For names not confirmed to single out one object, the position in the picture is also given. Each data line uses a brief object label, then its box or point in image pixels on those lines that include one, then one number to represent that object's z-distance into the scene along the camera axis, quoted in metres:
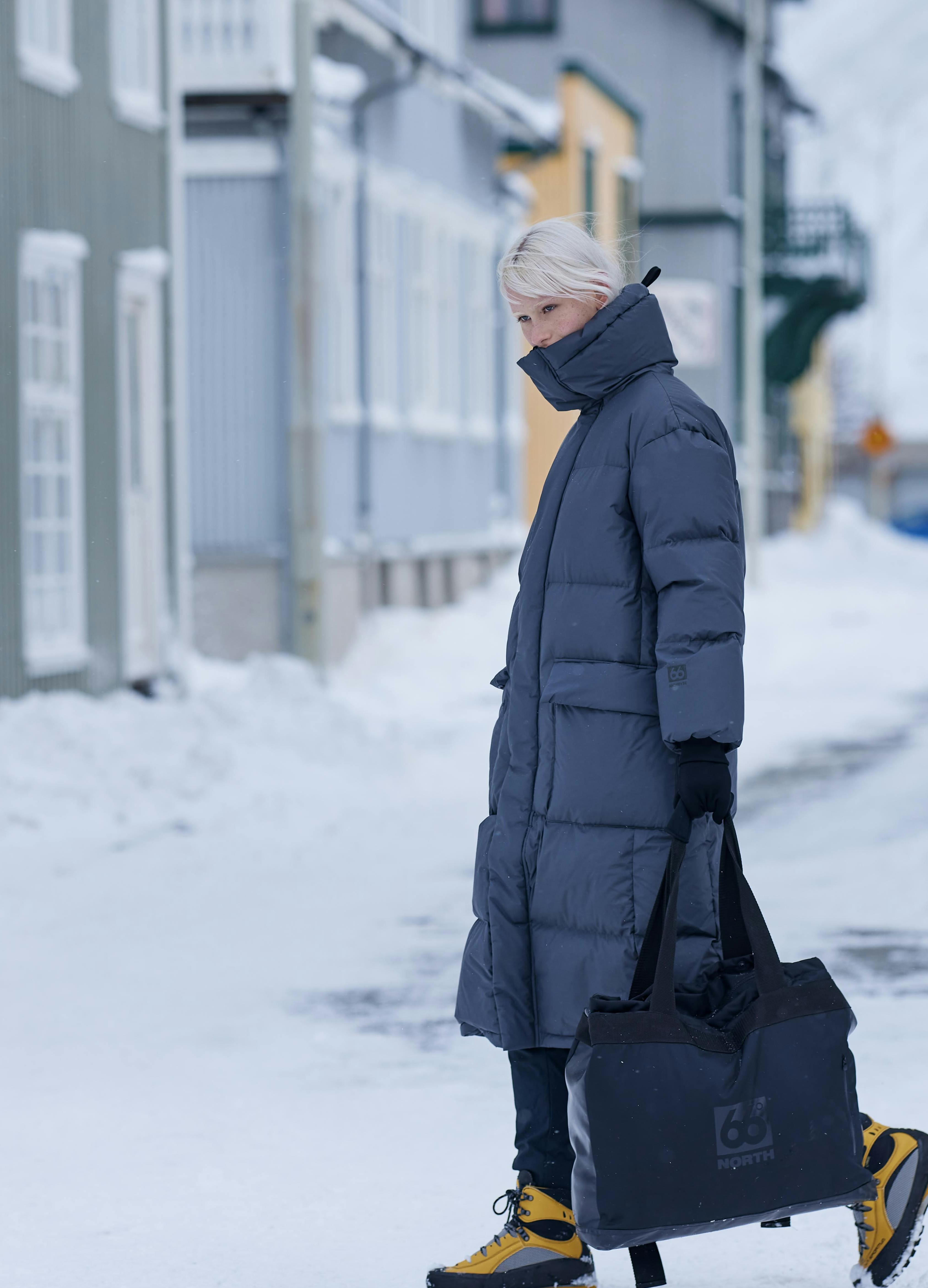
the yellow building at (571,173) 54.72
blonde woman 7.13
